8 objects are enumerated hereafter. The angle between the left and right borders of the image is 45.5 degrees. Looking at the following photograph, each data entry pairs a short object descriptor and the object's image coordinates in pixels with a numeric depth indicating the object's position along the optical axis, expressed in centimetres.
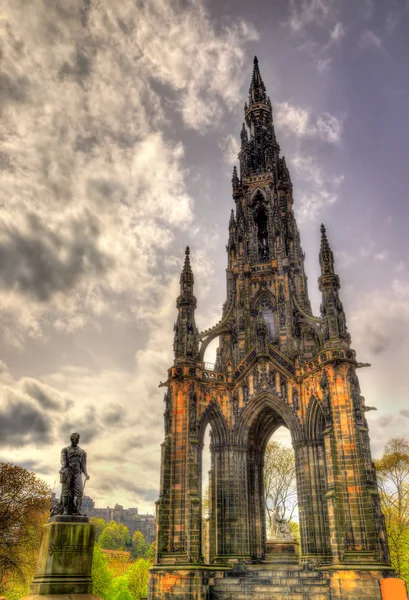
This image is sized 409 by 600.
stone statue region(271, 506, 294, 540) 2631
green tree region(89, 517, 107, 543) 7944
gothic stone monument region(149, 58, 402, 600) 2047
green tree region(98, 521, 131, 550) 7614
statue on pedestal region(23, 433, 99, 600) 962
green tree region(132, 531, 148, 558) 7756
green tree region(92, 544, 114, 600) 3322
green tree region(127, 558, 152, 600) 4097
